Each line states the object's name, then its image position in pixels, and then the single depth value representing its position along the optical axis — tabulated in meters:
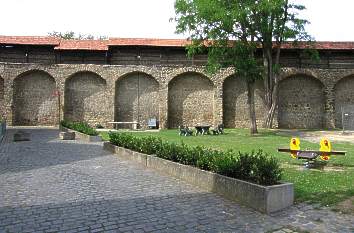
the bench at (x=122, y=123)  26.65
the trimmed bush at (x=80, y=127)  17.82
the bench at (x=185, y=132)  20.91
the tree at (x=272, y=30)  20.84
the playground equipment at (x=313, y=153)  8.85
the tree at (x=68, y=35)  52.53
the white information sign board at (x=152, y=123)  28.22
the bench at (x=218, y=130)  21.98
